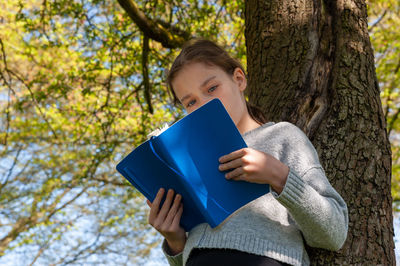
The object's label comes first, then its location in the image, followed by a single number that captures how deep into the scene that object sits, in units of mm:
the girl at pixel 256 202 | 1505
